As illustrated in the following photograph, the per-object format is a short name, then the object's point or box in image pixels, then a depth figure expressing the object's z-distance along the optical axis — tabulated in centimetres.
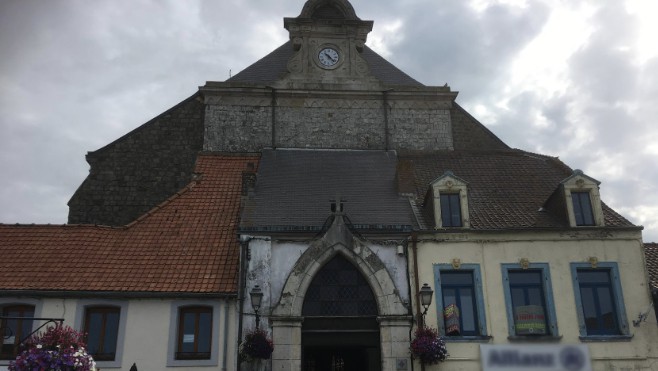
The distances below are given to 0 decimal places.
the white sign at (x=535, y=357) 1535
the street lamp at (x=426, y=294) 1508
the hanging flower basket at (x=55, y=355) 1027
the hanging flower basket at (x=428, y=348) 1490
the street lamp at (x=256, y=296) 1498
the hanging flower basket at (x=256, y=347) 1476
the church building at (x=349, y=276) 1551
